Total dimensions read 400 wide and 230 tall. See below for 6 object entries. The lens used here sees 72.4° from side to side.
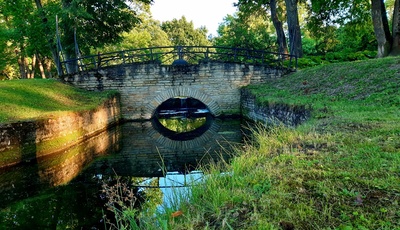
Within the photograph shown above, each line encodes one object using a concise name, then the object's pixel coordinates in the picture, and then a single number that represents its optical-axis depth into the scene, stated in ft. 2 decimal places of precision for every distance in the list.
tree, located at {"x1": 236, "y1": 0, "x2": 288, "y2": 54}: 68.44
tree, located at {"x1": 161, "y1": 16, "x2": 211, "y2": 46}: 181.88
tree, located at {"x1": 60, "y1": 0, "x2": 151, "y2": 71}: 54.52
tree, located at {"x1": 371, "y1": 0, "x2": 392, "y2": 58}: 40.88
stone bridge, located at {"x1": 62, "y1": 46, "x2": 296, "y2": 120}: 55.11
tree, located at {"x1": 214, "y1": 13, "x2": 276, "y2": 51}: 80.60
